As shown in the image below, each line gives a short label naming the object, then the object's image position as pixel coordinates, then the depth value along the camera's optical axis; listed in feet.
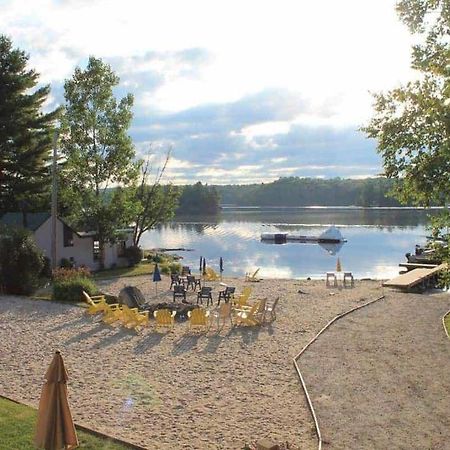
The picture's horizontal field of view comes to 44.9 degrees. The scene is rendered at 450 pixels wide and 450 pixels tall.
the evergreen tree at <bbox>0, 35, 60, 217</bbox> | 123.13
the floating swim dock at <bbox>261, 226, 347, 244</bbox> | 250.16
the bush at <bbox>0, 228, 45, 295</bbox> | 75.01
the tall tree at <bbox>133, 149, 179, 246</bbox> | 152.46
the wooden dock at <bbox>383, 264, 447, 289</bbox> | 88.53
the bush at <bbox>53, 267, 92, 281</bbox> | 80.23
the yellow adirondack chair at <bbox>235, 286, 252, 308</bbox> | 65.04
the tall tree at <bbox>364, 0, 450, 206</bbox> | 29.84
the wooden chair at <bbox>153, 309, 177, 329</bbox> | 55.16
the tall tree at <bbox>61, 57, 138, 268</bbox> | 115.75
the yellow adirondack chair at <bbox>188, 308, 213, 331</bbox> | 54.08
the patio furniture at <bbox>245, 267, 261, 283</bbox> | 102.83
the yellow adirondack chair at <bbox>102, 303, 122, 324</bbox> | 57.11
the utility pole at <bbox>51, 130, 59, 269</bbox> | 88.94
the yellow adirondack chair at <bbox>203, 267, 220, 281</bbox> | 102.33
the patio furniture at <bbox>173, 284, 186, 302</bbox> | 73.20
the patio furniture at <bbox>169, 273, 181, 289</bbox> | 85.37
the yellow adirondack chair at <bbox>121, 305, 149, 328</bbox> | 55.31
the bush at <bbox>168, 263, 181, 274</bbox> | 115.94
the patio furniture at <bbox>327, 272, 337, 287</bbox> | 96.33
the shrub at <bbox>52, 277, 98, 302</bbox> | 72.38
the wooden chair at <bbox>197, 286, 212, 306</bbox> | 72.11
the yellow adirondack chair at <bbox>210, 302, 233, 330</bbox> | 57.52
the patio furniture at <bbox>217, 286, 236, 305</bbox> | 70.64
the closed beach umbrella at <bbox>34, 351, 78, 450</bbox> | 23.80
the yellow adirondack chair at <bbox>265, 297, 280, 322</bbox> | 60.96
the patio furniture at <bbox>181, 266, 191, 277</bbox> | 105.05
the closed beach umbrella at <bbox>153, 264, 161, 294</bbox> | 75.36
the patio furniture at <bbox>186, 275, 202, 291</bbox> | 85.43
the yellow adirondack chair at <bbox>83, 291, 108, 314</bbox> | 60.59
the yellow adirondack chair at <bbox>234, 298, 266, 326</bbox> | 57.36
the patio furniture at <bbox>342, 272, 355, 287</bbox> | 96.78
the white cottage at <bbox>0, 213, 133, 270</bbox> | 107.96
